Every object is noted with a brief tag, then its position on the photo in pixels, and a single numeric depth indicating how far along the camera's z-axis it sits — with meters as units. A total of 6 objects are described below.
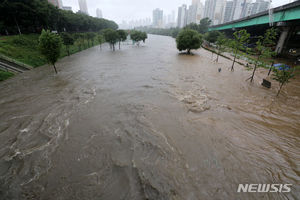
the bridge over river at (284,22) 24.87
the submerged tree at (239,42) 23.68
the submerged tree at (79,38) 55.66
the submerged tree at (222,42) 36.31
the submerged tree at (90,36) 60.65
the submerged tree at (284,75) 14.84
